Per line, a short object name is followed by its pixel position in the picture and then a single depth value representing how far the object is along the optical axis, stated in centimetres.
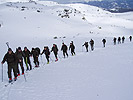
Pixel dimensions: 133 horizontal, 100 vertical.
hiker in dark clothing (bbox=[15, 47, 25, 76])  829
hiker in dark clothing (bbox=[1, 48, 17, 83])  725
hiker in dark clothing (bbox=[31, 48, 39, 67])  1075
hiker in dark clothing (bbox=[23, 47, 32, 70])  983
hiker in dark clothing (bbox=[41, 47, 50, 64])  1159
